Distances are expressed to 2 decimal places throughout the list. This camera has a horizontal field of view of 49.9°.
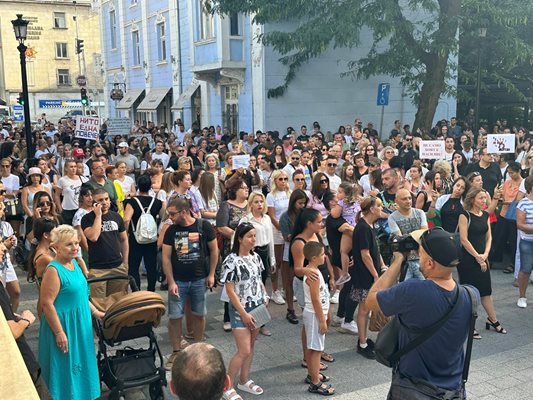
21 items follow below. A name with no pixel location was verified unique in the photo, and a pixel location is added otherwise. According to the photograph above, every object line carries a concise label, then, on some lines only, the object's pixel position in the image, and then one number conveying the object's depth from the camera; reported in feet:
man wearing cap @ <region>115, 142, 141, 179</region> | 40.19
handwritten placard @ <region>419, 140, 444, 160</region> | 36.86
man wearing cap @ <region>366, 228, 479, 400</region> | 10.87
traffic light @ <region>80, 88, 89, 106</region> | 96.56
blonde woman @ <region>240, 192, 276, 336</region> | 22.76
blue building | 70.90
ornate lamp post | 47.65
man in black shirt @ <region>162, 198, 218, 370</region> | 19.26
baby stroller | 15.90
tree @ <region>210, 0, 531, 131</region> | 55.62
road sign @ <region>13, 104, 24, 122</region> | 136.36
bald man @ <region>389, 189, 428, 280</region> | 21.61
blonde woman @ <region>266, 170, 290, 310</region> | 26.21
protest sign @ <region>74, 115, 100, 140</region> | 43.93
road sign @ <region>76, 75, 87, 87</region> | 102.16
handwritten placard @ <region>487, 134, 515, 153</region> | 35.32
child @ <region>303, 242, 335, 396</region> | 17.38
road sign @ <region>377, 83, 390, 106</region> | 54.80
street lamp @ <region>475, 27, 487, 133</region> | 57.98
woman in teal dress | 15.35
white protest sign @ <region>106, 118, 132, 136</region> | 64.13
